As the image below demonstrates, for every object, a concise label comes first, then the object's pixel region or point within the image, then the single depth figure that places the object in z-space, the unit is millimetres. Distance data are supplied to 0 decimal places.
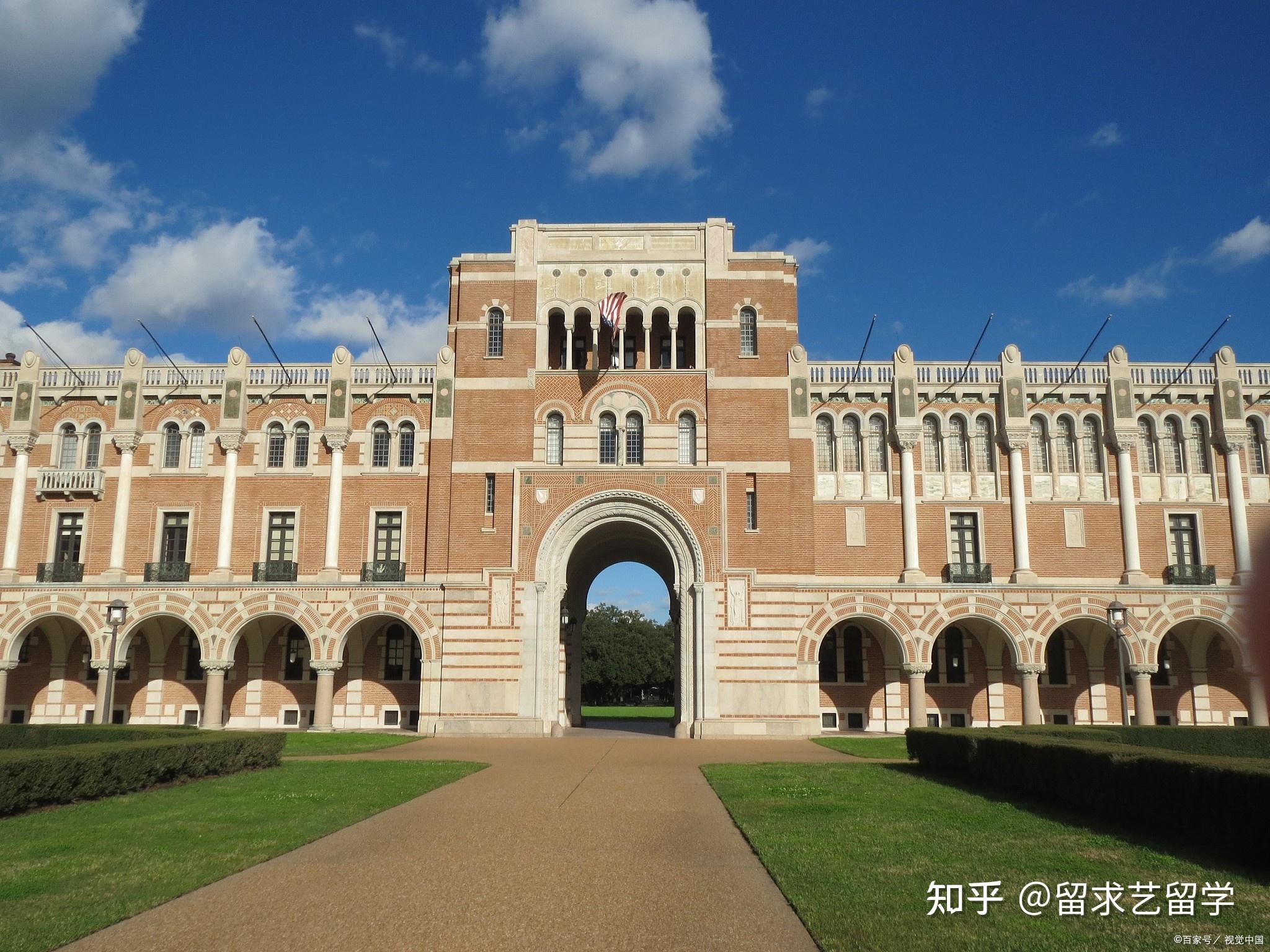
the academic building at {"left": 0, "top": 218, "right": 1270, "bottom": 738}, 38281
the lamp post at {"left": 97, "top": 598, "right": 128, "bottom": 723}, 30141
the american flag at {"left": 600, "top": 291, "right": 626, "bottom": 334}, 38781
